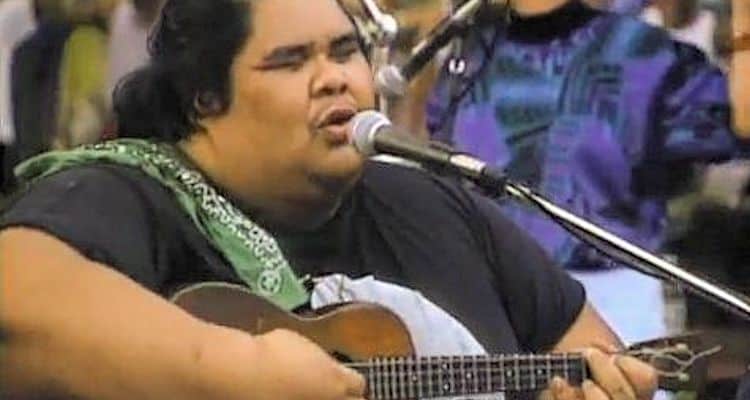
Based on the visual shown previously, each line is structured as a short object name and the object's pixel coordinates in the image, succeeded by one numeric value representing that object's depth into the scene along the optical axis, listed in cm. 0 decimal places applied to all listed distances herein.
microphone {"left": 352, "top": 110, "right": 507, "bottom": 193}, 459
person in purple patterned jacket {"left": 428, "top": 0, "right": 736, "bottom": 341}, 507
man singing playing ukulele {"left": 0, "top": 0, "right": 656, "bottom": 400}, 470
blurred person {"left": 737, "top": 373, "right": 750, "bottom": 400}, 507
